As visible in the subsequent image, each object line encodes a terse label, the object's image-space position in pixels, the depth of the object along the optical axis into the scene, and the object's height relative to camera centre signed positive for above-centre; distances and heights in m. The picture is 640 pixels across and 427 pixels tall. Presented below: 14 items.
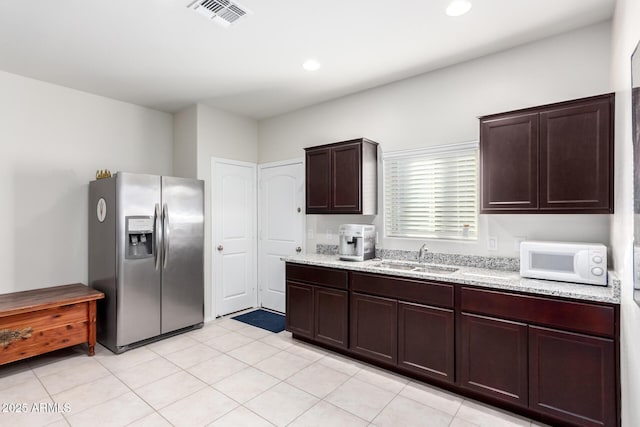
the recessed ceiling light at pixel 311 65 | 3.09 +1.44
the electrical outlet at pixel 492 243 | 2.87 -0.28
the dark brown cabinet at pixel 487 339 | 1.99 -0.96
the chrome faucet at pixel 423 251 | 3.28 -0.39
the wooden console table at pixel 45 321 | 2.79 -0.99
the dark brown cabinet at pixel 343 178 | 3.42 +0.38
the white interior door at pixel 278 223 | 4.46 -0.16
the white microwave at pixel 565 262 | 2.13 -0.35
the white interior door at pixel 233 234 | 4.38 -0.30
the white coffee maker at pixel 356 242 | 3.40 -0.31
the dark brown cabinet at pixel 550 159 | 2.16 +0.39
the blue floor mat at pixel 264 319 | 4.08 -1.44
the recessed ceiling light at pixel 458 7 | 2.22 +1.44
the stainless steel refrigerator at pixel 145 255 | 3.30 -0.47
